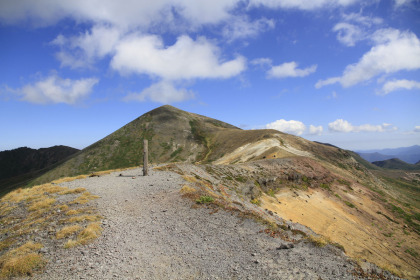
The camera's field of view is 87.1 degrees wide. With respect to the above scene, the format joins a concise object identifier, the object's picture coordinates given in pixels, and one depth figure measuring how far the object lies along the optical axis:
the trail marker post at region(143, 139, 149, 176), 26.39
